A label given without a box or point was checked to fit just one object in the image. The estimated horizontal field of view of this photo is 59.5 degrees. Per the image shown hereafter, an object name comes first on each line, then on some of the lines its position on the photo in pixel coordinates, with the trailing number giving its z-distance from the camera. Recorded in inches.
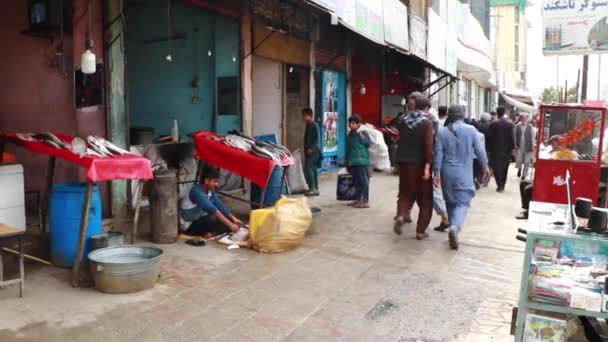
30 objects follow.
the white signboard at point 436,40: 555.8
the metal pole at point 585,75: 512.7
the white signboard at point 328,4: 275.3
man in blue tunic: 262.5
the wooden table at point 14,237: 174.9
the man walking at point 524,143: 524.7
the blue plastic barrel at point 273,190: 303.3
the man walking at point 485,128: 480.1
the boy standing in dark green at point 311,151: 391.5
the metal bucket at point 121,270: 183.2
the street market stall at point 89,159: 185.2
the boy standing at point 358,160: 352.2
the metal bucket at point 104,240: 201.2
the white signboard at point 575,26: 462.0
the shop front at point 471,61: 772.0
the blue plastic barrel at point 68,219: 204.4
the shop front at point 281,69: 418.0
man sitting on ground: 260.8
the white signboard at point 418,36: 492.1
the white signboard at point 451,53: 638.0
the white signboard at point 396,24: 413.1
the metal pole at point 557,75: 2064.5
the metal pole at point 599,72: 679.7
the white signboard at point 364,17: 319.6
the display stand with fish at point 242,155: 256.1
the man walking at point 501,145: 463.5
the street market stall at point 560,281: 113.1
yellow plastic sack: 243.9
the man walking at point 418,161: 271.4
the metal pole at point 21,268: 178.4
